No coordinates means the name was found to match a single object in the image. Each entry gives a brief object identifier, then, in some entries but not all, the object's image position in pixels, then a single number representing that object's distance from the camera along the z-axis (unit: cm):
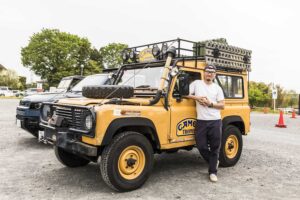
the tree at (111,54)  6358
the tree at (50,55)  5334
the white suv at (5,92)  5686
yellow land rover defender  457
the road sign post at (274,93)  2860
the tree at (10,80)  7188
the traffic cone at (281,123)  1497
